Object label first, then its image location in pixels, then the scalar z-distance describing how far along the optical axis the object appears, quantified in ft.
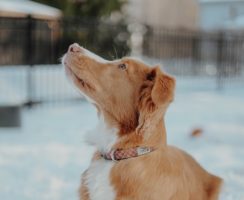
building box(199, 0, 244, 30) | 84.09
